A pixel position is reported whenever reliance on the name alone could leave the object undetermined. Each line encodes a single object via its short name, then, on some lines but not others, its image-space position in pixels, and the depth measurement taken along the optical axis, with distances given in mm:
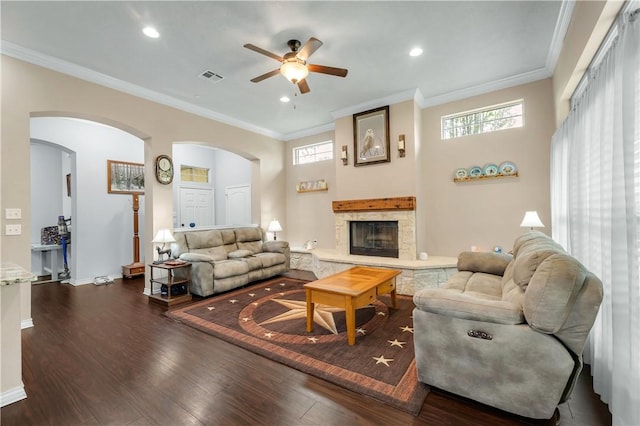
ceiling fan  2922
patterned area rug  2014
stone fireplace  4684
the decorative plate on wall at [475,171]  4500
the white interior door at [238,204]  7906
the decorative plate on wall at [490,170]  4359
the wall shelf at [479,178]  4255
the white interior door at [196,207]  7715
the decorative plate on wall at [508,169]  4215
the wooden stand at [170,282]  3940
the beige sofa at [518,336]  1498
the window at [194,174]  7889
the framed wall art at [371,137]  4989
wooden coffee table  2586
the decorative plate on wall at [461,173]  4641
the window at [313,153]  6363
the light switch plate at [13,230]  3109
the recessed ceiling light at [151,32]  2961
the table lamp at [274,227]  6133
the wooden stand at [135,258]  5656
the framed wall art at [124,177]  5734
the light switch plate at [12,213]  3102
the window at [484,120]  4277
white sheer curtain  1458
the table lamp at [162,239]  4164
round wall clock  4504
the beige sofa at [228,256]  4254
